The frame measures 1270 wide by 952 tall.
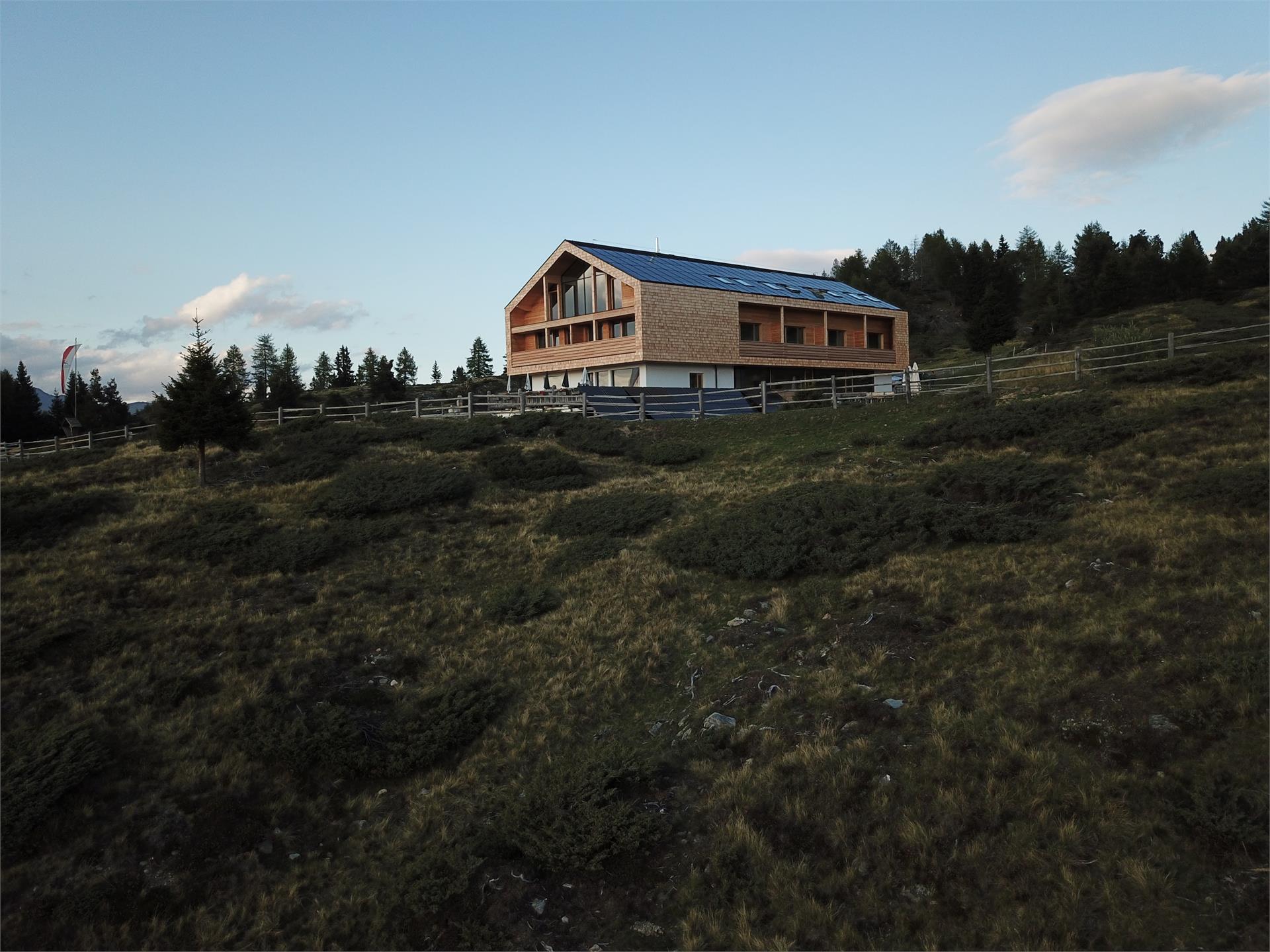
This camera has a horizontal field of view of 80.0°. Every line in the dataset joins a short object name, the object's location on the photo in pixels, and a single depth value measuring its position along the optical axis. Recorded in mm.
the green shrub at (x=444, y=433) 28266
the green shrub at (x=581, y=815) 7863
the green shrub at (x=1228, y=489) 12359
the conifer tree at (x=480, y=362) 121125
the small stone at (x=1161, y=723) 7871
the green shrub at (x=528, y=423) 30703
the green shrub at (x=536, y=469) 23031
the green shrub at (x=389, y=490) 20438
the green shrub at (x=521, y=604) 14031
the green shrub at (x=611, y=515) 18375
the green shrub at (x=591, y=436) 27609
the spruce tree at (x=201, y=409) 23953
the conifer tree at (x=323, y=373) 116375
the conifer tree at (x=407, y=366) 121362
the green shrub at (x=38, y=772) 8656
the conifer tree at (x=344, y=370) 107438
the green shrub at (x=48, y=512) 18656
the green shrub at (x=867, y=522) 14016
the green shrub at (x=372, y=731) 10000
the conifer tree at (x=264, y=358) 121438
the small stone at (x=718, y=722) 9859
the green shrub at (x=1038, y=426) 17734
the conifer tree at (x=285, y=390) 63488
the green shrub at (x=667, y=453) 25406
